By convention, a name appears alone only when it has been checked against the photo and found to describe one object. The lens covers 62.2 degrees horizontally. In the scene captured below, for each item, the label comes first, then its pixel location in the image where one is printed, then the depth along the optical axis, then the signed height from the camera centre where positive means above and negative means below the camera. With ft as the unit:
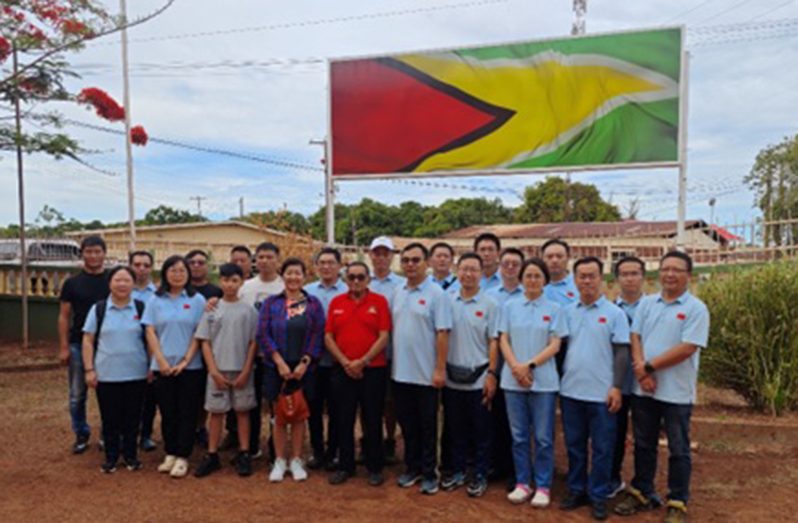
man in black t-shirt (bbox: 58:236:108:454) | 17.53 -2.12
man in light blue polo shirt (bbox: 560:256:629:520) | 13.15 -2.87
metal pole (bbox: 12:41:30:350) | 27.78 +0.42
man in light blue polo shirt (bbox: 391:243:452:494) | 14.48 -2.74
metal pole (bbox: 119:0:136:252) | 53.83 +6.11
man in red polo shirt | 14.85 -2.87
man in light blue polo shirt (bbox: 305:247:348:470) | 15.99 -3.69
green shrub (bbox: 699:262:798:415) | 18.71 -2.99
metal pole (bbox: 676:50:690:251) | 23.76 +2.85
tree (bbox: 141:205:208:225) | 156.66 +3.98
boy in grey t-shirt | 15.57 -2.81
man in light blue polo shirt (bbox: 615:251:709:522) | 12.62 -2.51
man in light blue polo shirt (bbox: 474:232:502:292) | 16.22 -0.53
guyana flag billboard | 24.41 +4.98
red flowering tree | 25.18 +6.79
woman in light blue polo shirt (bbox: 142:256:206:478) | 15.80 -2.99
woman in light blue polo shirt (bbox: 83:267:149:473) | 15.89 -3.09
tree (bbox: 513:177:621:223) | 119.34 +5.58
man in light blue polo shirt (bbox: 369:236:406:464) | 15.70 -0.93
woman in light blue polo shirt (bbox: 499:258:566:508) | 13.64 -2.88
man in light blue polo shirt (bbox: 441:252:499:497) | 14.39 -2.84
